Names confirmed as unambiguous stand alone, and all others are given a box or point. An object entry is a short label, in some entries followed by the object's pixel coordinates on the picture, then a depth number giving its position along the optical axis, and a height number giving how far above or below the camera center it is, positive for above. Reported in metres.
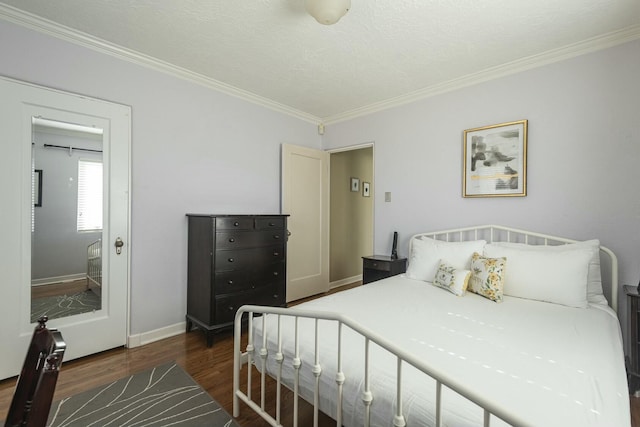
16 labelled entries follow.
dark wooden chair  0.65 -0.41
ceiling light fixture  1.66 +1.17
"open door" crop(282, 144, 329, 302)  3.81 -0.05
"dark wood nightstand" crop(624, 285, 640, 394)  1.90 -0.82
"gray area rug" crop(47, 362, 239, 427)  1.70 -1.20
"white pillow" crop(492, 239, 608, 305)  2.10 -0.42
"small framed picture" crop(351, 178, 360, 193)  5.05 +0.51
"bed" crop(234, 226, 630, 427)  1.01 -0.63
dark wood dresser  2.66 -0.52
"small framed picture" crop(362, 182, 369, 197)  5.28 +0.45
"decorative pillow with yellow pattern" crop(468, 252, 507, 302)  2.17 -0.47
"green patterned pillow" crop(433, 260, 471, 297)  2.30 -0.52
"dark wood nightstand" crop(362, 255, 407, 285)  3.22 -0.59
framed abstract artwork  2.64 +0.51
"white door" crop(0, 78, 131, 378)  2.07 -0.04
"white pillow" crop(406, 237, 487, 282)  2.58 -0.37
